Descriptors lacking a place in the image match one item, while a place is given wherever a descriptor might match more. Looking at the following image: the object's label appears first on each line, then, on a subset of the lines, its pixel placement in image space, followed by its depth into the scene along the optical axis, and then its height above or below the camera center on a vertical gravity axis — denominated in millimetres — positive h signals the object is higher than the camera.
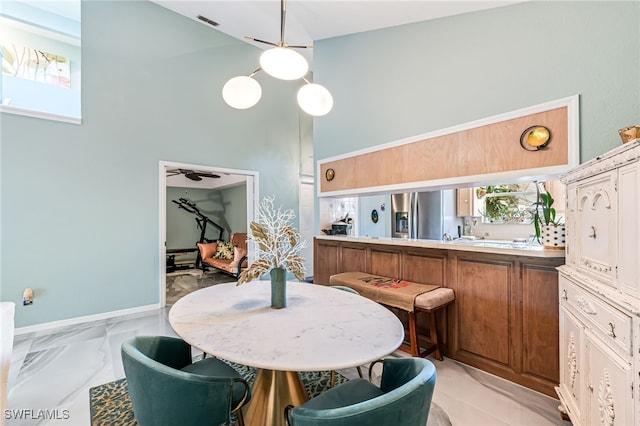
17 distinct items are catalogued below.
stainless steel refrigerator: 4375 -16
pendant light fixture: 1760 +874
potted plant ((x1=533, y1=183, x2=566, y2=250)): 2010 -103
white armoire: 1071 -352
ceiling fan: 6816 +1008
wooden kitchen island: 2041 -697
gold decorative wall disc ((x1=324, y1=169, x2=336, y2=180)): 4023 +570
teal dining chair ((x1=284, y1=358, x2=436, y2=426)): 886 -627
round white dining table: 1139 -558
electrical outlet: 3182 -898
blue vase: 1729 -446
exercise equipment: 7934 -146
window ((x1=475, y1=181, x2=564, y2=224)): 3453 +177
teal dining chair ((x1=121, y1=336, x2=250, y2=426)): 1150 -742
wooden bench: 2377 -720
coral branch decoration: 1723 -231
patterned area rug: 1829 -1292
